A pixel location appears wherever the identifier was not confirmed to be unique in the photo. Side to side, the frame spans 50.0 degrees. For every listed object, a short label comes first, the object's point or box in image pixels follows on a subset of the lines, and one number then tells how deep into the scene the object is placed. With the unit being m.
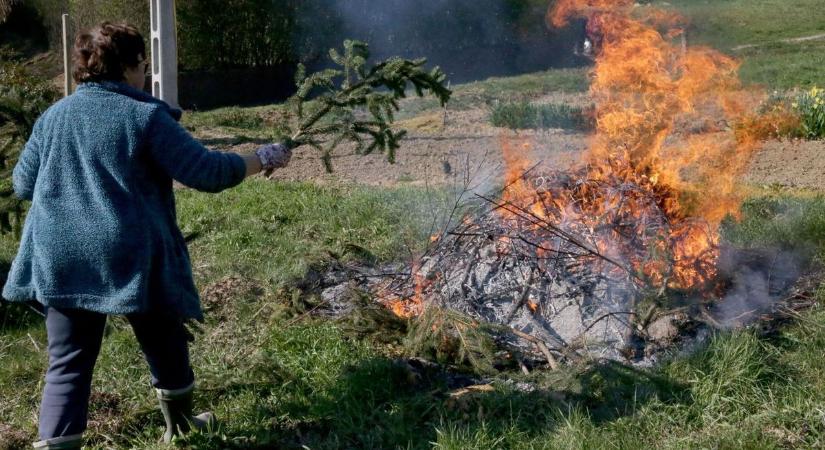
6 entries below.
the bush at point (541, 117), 10.98
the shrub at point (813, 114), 9.81
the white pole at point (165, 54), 4.61
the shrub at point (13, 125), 4.53
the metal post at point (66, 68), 5.41
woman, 3.26
